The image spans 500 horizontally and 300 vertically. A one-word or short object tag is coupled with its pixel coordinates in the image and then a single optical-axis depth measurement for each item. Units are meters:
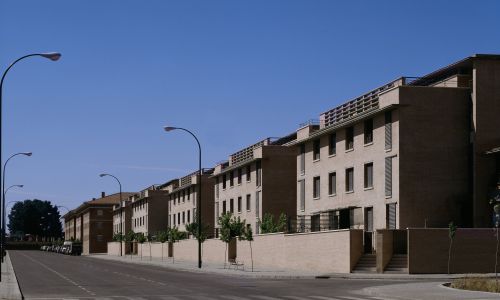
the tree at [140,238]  106.68
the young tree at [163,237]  95.04
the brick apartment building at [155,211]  115.62
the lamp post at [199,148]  54.78
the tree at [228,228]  60.12
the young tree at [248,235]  55.81
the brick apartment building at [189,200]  92.06
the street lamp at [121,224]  138.85
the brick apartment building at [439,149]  44.69
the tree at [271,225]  57.66
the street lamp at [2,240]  58.78
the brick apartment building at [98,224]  158.04
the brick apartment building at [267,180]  68.56
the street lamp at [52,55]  28.42
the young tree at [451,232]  38.72
